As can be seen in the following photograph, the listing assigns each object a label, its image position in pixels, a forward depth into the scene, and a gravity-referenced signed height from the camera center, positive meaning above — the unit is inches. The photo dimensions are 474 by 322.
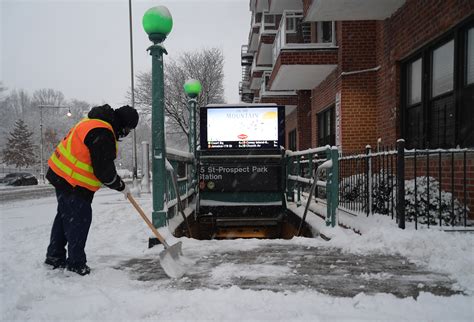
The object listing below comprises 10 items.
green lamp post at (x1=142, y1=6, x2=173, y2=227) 186.7 +25.5
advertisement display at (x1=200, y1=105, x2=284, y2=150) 296.0 +18.1
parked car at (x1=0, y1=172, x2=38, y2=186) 1274.6 -108.3
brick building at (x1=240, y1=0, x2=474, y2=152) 220.8 +71.4
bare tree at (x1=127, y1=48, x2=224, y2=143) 1137.4 +228.4
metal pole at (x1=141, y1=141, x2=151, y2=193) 329.4 -10.3
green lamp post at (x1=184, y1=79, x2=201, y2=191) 340.2 +45.7
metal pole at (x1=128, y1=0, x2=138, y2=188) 905.9 +259.1
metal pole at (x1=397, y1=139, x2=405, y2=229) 177.3 -18.7
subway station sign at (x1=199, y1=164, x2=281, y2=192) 278.2 -23.0
